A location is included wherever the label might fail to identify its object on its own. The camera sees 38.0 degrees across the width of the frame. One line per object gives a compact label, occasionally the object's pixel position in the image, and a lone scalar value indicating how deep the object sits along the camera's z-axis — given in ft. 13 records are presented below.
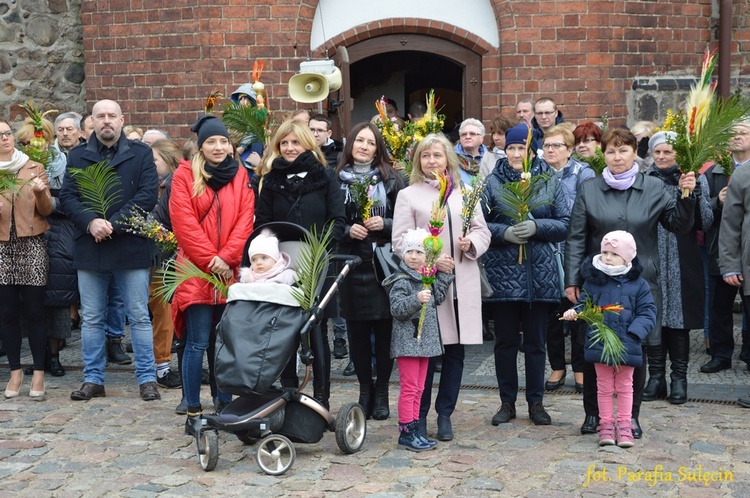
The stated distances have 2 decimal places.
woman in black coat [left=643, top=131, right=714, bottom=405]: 25.80
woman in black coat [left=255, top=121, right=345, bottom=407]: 23.34
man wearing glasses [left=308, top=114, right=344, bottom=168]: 31.42
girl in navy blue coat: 21.61
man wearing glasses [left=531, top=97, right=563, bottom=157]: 34.40
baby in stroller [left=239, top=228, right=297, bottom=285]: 21.30
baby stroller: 20.29
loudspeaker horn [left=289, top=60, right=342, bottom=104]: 34.04
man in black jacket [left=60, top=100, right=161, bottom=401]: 26.55
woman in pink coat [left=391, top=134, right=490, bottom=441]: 22.61
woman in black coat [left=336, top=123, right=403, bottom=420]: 24.00
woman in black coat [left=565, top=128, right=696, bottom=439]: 22.81
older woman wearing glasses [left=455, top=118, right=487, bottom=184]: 30.22
